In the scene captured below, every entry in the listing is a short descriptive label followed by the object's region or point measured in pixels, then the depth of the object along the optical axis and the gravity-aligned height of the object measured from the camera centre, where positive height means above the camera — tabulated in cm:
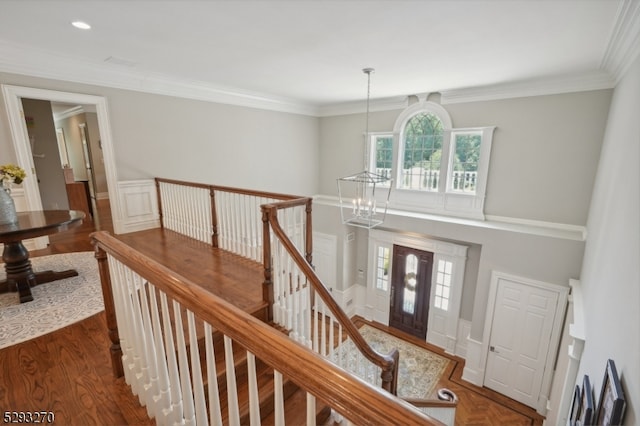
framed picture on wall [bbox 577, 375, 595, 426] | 181 -171
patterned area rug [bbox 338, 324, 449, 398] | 506 -407
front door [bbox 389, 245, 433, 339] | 616 -298
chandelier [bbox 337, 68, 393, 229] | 652 -90
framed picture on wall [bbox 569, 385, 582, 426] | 226 -210
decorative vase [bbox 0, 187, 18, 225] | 273 -53
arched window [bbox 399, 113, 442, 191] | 594 +10
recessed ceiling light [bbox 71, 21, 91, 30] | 268 +125
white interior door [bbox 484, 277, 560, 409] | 444 -297
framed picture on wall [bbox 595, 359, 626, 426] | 140 -127
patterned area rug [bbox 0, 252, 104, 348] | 232 -141
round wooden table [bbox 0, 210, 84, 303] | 256 -91
